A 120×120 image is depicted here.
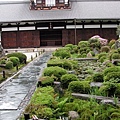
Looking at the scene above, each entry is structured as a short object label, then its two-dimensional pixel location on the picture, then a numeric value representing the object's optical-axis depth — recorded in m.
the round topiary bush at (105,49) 27.78
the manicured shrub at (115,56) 19.97
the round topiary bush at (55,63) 18.28
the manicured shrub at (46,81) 12.91
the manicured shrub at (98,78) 13.90
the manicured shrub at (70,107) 10.06
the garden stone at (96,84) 12.80
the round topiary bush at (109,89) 11.10
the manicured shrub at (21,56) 25.67
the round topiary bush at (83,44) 30.19
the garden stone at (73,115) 9.20
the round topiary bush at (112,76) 12.54
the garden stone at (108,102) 9.95
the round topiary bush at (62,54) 25.17
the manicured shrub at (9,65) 21.72
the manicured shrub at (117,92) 11.01
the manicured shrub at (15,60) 23.29
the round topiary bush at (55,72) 14.55
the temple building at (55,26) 41.44
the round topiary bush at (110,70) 13.57
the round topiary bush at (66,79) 13.34
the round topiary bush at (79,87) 12.00
